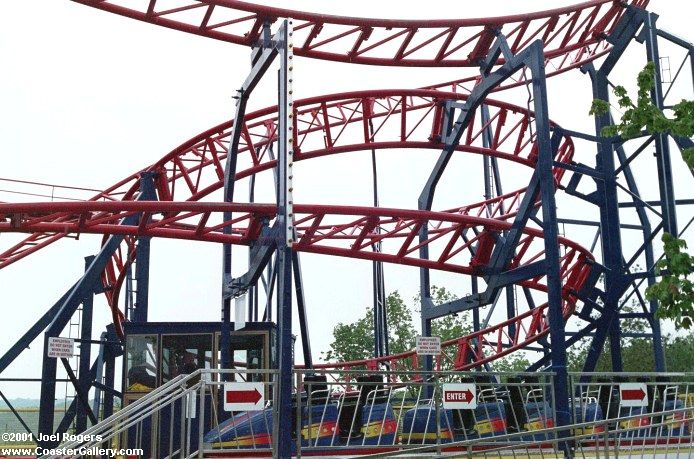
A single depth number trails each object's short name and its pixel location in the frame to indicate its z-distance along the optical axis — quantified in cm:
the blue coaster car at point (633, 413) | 1644
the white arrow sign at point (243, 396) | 1099
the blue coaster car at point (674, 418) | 1523
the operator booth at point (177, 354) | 1602
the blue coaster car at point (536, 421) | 1443
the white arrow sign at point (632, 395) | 1349
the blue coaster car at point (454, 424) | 1496
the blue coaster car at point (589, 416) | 1479
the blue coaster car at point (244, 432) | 1330
